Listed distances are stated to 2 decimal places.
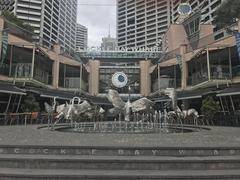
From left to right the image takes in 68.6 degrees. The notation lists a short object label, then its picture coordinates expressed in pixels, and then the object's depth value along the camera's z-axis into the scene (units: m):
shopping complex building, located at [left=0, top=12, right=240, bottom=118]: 17.97
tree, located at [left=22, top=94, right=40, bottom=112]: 15.21
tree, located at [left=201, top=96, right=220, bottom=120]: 14.43
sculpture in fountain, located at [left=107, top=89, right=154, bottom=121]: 14.99
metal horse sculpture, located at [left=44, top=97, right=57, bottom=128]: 13.83
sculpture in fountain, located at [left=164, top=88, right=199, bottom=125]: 14.57
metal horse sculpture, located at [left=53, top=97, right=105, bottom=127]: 12.54
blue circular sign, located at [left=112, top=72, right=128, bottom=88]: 32.85
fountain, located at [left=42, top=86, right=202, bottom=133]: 12.72
